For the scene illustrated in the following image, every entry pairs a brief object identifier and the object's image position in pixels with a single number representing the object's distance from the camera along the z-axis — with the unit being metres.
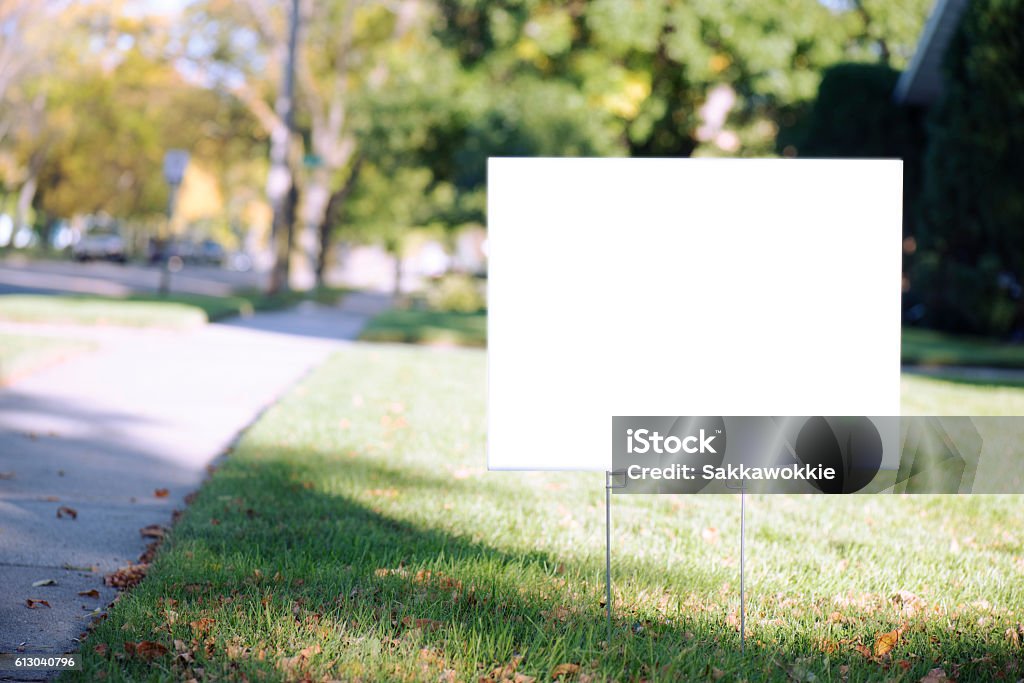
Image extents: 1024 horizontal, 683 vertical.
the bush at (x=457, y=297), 28.09
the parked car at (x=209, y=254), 73.94
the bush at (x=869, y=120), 23.73
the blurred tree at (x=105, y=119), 36.59
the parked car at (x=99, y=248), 51.41
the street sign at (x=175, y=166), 21.17
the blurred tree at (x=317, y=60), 34.06
